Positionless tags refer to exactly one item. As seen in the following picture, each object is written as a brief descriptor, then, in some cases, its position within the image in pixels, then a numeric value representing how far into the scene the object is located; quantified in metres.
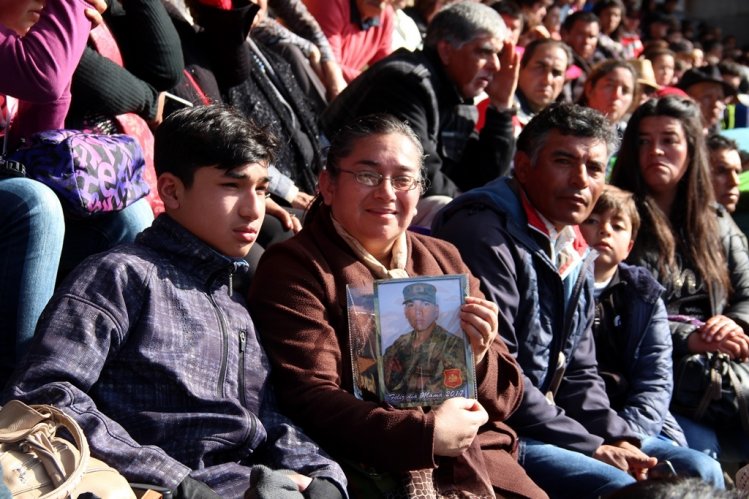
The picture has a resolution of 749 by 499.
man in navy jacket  3.74
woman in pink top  3.22
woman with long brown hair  5.11
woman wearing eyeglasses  2.91
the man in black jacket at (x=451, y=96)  5.22
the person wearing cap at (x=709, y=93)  9.43
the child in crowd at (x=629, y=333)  4.46
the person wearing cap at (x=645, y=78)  8.88
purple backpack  3.30
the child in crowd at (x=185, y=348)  2.55
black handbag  4.66
